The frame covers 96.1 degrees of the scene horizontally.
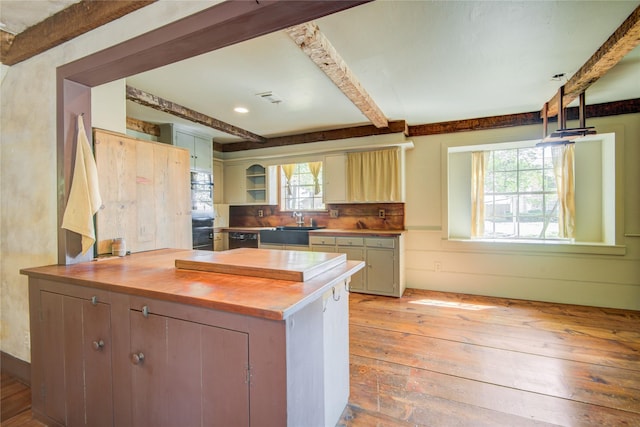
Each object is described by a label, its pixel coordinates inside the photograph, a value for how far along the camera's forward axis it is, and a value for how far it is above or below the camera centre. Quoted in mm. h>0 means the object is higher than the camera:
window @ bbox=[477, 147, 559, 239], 4074 +216
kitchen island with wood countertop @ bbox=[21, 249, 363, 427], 1035 -565
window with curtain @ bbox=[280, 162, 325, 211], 5016 +434
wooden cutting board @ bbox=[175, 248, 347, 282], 1320 -270
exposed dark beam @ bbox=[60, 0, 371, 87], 1188 +855
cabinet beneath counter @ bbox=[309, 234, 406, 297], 3883 -662
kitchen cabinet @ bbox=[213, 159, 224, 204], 5234 +551
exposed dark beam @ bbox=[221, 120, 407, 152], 4105 +1190
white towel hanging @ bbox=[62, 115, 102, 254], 1771 +95
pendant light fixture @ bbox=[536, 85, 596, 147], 2445 +670
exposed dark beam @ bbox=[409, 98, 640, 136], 3374 +1196
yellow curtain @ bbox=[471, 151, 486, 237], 4352 +342
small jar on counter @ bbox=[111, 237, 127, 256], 2111 -257
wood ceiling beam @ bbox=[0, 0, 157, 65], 1608 +1145
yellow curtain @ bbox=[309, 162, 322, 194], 4930 +701
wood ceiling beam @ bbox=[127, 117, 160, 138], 3662 +1139
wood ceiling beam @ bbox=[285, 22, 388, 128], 1868 +1140
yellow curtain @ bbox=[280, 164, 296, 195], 5215 +728
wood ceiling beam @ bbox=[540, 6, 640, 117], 1829 +1127
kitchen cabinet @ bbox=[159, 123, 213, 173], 3975 +1016
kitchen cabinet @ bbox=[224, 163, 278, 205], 5168 +491
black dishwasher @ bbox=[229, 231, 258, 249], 4809 -483
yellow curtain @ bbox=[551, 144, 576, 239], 3877 +296
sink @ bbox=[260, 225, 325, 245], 4395 -399
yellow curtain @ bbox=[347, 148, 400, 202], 4172 +520
